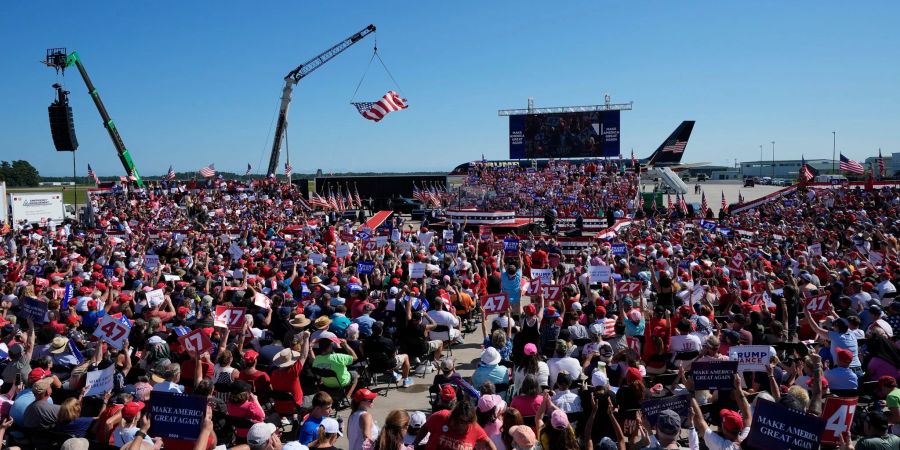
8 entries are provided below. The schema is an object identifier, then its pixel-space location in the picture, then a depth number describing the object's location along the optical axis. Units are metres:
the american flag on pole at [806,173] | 34.11
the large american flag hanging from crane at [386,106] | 35.00
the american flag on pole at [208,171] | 41.06
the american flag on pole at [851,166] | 32.62
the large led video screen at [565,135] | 53.19
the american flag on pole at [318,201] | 34.56
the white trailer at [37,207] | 30.92
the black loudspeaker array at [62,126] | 41.81
